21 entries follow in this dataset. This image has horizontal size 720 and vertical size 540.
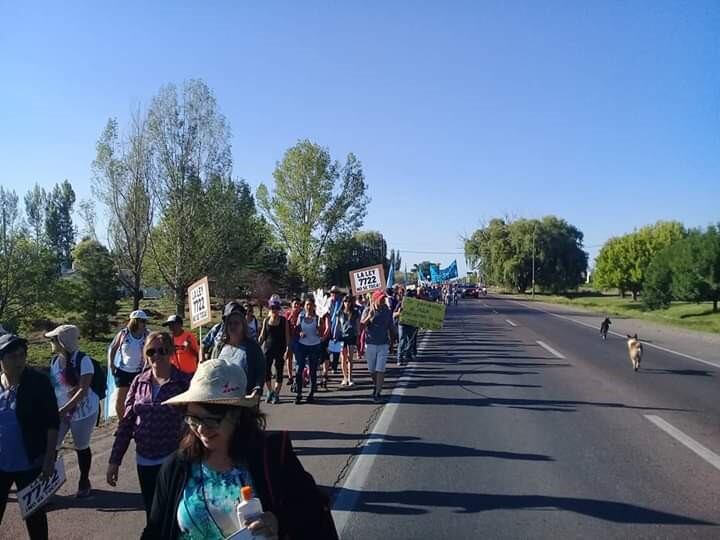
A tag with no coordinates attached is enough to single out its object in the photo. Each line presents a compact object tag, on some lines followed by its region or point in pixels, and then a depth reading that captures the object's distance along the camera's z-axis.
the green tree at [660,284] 57.00
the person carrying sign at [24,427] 4.35
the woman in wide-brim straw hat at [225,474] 2.45
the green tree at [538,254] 85.00
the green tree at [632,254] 82.38
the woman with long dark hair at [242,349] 6.35
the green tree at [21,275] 21.06
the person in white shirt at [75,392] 5.73
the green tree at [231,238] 31.34
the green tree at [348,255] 47.91
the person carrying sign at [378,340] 10.71
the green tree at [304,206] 47.19
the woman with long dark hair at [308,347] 10.62
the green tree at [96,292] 24.97
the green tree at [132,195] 29.77
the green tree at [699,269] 51.00
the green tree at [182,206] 30.42
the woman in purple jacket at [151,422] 4.13
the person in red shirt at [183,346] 7.40
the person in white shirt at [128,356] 7.35
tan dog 14.37
